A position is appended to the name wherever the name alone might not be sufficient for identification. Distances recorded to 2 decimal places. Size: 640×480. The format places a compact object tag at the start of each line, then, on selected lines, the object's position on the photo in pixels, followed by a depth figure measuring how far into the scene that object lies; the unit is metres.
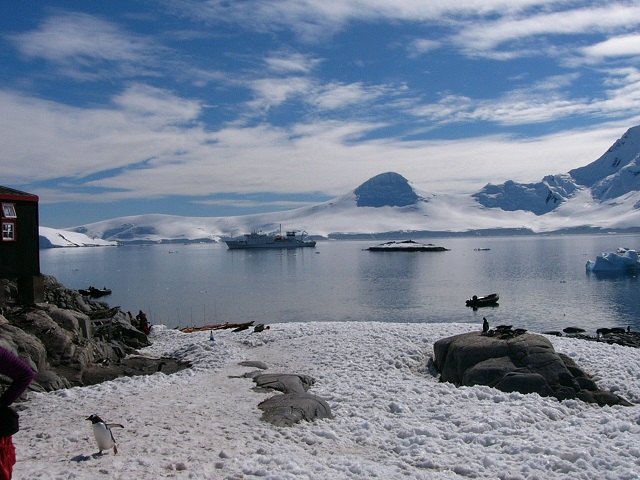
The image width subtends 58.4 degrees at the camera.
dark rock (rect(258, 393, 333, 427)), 10.75
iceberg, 70.19
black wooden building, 18.56
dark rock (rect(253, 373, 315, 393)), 13.26
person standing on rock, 23.47
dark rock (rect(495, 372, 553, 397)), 12.83
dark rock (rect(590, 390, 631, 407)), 12.42
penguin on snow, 8.31
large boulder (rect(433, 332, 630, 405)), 12.89
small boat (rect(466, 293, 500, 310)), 43.22
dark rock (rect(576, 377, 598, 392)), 13.21
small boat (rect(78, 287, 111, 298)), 59.03
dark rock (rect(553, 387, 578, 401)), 12.63
